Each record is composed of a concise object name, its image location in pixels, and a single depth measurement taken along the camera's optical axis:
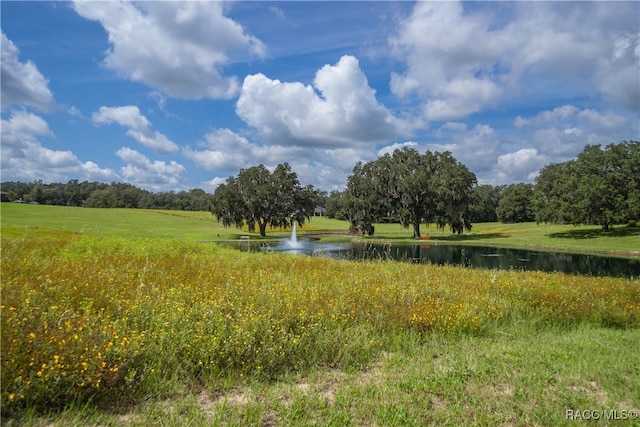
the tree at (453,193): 59.09
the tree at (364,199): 63.34
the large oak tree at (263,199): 59.56
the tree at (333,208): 124.50
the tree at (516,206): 104.50
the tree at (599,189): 54.12
